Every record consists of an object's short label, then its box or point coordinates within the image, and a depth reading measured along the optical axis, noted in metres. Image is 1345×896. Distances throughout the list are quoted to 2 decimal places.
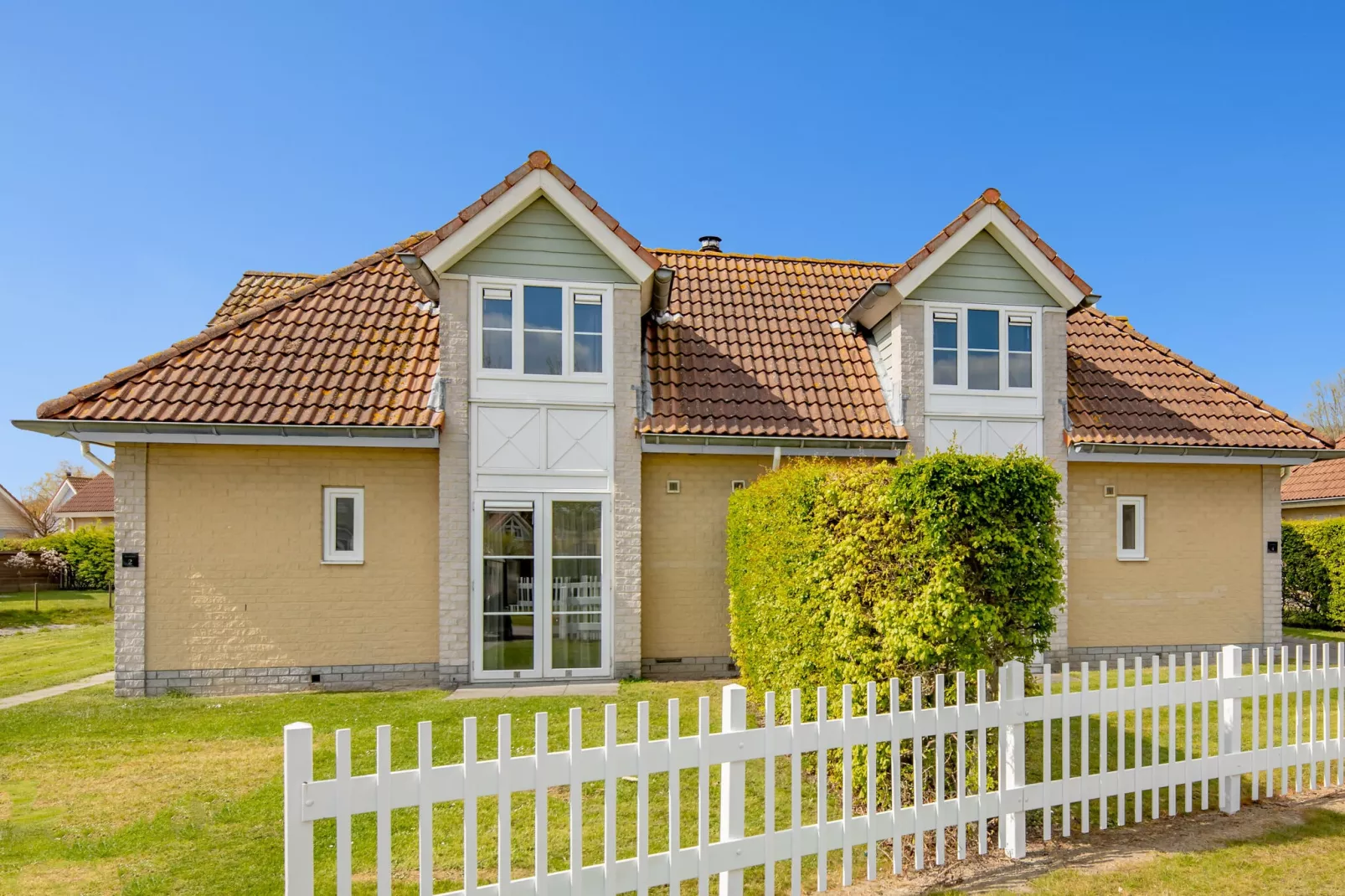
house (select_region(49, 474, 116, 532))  38.50
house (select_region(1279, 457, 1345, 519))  22.58
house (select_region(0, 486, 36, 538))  45.34
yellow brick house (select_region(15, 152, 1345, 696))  10.31
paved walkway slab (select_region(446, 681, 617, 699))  9.88
